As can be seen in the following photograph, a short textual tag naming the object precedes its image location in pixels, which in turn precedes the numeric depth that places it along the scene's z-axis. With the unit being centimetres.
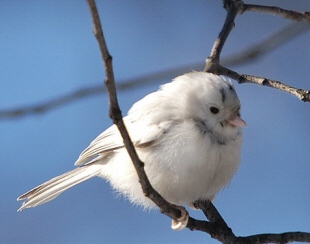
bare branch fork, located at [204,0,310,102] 213
